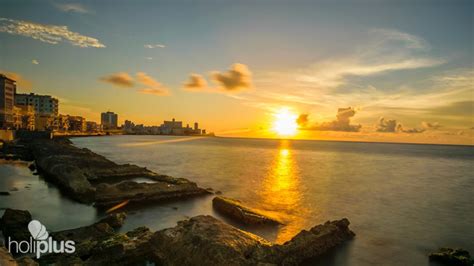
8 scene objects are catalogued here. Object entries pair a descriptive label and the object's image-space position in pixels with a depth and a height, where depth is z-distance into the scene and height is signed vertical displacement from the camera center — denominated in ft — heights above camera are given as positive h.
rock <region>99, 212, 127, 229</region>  68.28 -22.21
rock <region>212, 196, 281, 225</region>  79.36 -23.69
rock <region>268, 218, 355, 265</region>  49.75 -21.65
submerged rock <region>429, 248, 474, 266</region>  58.81 -24.98
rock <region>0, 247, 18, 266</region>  32.96 -16.08
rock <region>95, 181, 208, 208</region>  92.48 -22.12
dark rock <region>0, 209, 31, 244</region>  54.39 -19.78
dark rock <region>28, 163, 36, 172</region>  162.20 -23.67
